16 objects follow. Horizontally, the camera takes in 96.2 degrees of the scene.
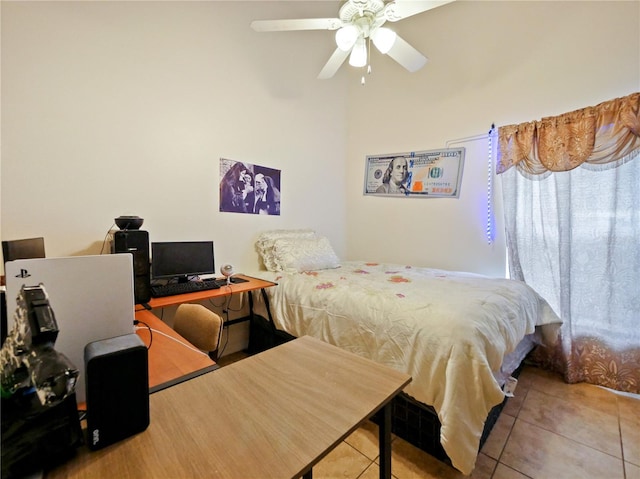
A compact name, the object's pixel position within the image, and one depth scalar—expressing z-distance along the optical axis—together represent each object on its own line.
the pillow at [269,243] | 2.69
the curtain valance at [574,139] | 1.87
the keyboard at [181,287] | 1.85
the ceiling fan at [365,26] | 1.70
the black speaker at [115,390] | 0.59
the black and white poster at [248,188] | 2.54
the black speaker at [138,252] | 1.69
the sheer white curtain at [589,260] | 1.94
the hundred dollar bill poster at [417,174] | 2.86
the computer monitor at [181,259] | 2.05
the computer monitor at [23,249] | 1.28
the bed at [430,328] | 1.29
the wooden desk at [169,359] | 0.93
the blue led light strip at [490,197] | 2.62
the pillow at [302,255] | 2.60
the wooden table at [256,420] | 0.56
